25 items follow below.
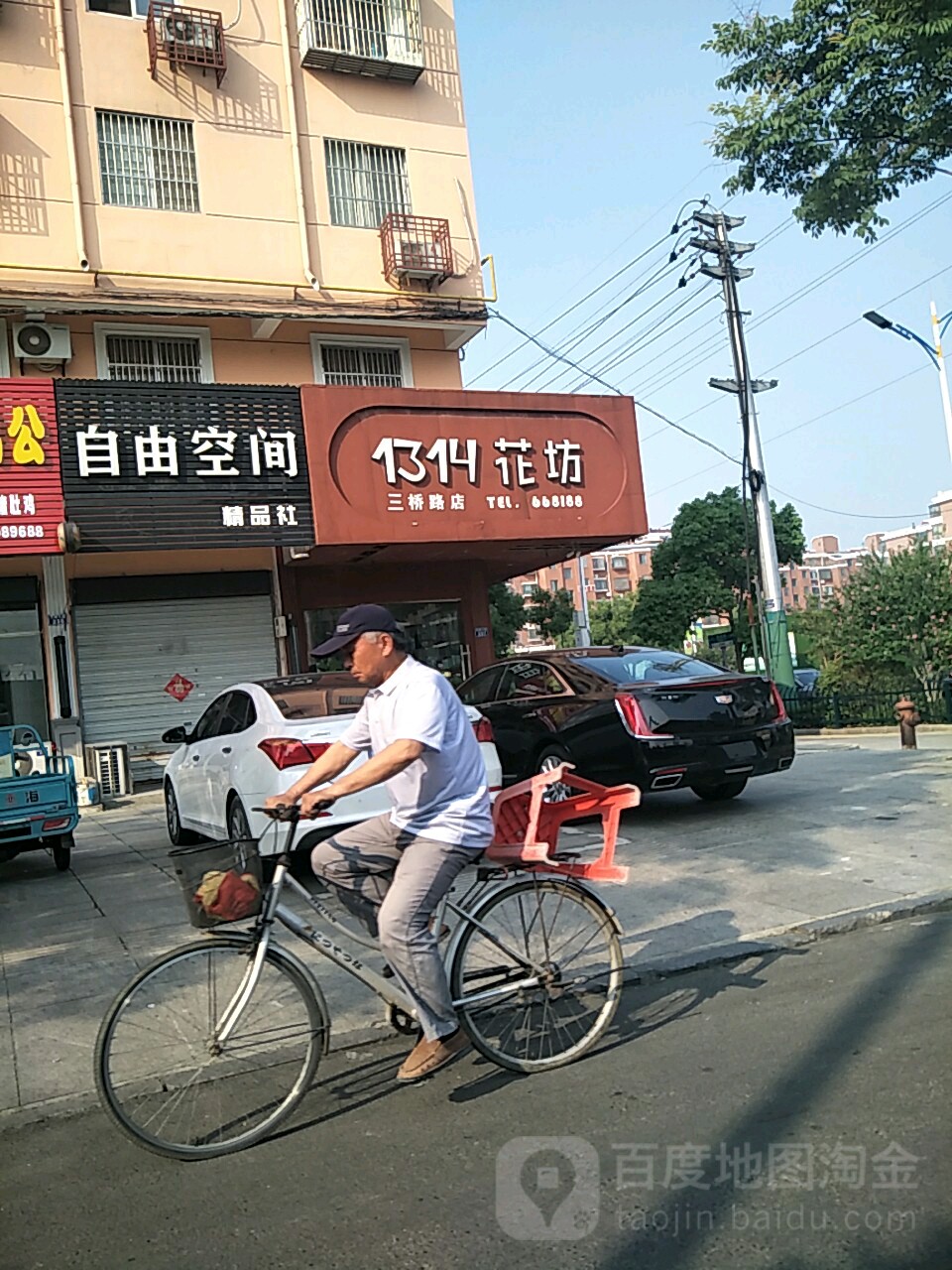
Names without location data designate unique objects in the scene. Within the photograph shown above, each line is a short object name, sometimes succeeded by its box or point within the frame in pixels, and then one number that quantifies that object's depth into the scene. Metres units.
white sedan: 7.45
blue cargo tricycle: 8.62
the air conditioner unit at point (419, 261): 16.88
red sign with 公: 13.31
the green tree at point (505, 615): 33.16
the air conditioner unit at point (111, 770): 14.80
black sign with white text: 13.73
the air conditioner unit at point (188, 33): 15.88
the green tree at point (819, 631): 23.11
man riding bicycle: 3.80
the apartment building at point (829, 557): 119.54
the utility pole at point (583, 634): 34.78
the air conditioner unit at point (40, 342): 14.85
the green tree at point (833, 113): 9.98
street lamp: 21.11
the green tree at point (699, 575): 47.72
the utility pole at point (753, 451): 22.81
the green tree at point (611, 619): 67.56
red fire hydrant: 14.85
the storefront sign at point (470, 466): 14.98
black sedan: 8.78
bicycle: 3.57
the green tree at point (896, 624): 21.59
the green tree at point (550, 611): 38.91
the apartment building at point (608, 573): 119.75
